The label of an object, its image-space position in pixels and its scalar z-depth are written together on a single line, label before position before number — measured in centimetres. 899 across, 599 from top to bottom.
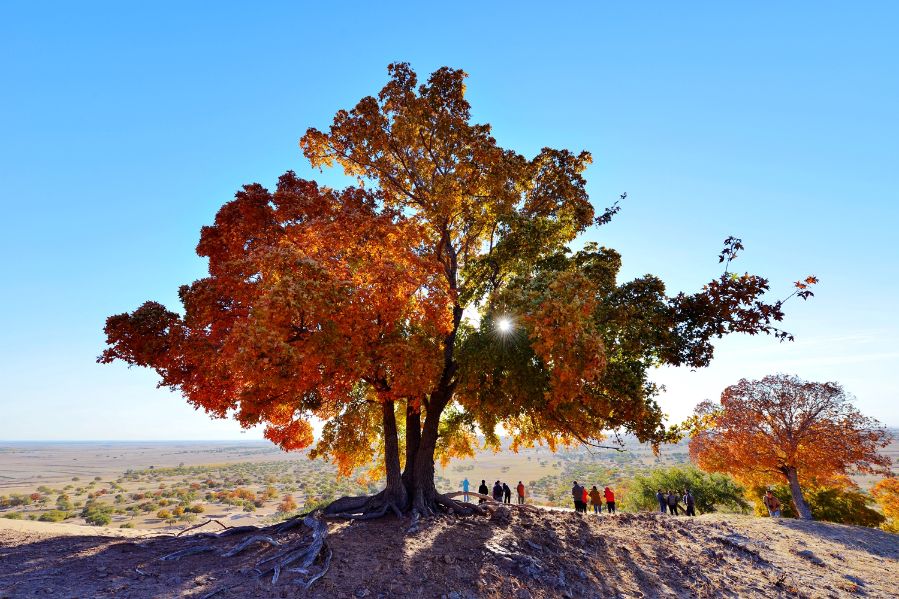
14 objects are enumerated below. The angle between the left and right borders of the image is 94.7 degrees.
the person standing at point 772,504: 2286
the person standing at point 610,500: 2058
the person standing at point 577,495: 1920
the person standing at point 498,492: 2141
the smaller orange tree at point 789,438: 2486
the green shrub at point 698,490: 3358
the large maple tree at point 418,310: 1012
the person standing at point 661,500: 2400
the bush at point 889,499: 2862
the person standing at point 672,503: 2309
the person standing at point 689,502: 2284
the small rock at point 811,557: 1409
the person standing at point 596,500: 2134
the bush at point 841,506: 2747
